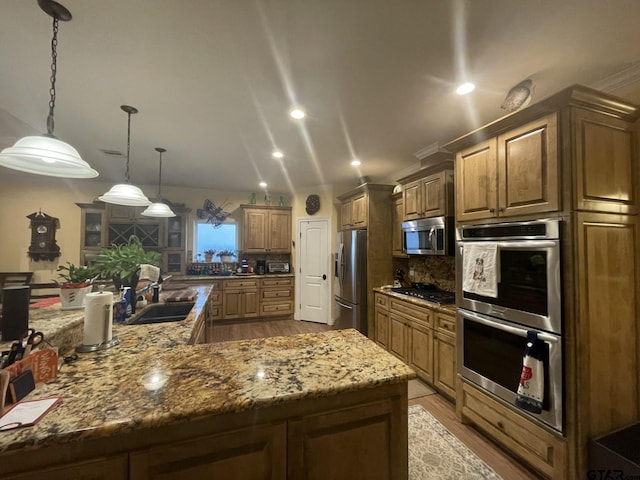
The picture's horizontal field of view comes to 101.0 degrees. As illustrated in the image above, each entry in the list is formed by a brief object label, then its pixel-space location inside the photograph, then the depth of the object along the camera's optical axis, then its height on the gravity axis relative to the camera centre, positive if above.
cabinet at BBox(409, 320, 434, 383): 2.68 -1.08
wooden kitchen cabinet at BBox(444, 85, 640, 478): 1.52 +0.02
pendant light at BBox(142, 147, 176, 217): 3.37 +0.46
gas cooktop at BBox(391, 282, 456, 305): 2.75 -0.54
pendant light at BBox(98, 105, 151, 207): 2.44 +0.49
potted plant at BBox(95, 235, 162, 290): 2.00 -0.13
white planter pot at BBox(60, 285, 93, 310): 1.76 -0.35
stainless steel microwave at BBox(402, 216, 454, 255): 2.84 +0.14
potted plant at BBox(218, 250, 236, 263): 5.57 -0.19
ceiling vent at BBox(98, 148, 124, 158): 3.38 +1.23
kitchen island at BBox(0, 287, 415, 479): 0.75 -0.55
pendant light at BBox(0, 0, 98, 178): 1.36 +0.50
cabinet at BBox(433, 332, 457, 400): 2.42 -1.10
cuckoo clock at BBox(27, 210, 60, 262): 4.58 +0.15
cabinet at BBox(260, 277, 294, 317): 5.27 -1.01
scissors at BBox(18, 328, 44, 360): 0.99 -0.38
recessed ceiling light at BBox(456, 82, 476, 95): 1.98 +1.23
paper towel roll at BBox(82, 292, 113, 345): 1.32 -0.36
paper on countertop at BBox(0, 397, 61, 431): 0.75 -0.51
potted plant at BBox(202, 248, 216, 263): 5.52 -0.18
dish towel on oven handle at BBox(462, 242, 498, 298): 1.91 -0.16
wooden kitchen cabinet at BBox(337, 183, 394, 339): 3.90 +0.13
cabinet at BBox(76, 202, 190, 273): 4.74 +0.29
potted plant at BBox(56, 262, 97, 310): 1.76 -0.28
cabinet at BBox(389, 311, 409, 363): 3.04 -1.07
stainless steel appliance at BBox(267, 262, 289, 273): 5.53 -0.43
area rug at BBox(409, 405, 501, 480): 1.76 -1.50
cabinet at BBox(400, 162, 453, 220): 2.84 +0.65
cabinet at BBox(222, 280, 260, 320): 5.02 -1.01
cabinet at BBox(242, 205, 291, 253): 5.38 +0.36
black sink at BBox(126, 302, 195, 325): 2.24 -0.61
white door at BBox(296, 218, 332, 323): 5.12 -0.48
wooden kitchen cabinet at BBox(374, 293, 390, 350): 3.42 -0.98
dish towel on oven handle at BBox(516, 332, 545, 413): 1.59 -0.79
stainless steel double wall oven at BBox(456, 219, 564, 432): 1.57 -0.43
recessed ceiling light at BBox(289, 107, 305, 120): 2.33 +1.22
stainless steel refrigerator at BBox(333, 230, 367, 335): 3.92 -0.52
